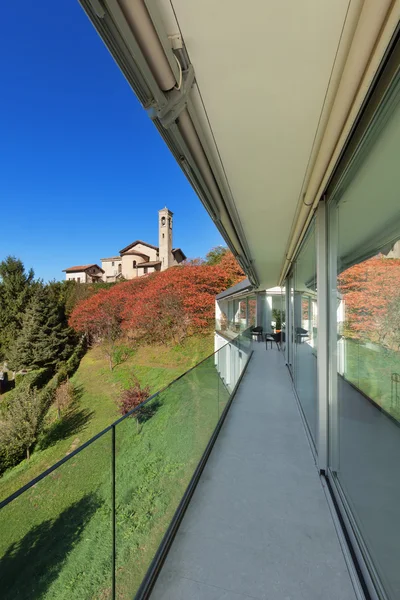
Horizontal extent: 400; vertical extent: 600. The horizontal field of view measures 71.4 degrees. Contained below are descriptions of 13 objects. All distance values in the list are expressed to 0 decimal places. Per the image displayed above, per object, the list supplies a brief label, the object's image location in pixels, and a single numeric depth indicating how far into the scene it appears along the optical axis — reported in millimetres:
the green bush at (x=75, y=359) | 18031
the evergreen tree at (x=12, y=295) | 22031
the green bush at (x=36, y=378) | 16703
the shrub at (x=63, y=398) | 13198
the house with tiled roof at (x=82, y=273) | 44844
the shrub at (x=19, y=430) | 9773
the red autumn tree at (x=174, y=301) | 16594
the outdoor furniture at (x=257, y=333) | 13112
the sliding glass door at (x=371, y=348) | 1279
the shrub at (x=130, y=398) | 11266
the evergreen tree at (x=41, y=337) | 18609
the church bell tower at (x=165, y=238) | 41094
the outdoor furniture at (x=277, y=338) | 11175
